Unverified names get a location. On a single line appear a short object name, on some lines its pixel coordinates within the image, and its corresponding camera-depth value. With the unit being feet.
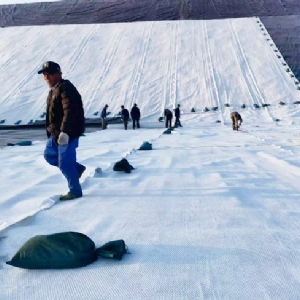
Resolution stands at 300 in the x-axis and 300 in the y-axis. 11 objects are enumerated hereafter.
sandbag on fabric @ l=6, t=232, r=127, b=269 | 6.20
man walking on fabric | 10.68
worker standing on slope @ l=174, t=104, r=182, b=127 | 48.81
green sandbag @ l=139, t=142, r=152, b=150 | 23.38
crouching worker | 42.09
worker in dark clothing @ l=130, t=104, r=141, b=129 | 49.63
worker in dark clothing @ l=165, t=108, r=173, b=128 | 48.60
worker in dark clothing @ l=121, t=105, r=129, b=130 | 48.29
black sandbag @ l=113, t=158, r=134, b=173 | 15.19
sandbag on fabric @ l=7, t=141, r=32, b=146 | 27.92
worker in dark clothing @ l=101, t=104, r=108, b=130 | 49.37
